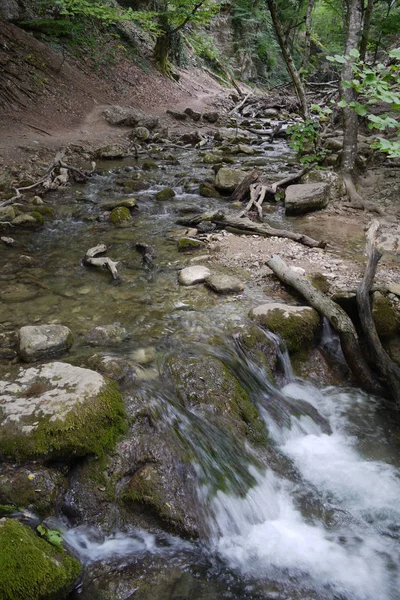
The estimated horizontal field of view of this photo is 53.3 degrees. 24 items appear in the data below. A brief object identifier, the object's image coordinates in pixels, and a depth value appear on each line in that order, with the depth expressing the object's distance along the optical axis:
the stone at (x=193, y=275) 5.66
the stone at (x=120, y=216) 7.96
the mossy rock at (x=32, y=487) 2.69
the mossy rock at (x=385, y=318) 4.78
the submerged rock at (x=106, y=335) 4.38
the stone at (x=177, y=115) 18.56
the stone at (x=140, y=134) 14.91
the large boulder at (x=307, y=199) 8.05
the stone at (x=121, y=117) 15.16
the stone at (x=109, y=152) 12.73
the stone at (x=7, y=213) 7.61
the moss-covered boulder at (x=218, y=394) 3.78
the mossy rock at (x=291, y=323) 4.76
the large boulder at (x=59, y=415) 2.90
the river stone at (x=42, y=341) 3.92
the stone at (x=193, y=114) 19.06
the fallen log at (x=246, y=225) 6.72
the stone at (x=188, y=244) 6.73
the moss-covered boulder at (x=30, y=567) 2.04
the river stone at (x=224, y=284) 5.43
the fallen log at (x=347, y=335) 4.63
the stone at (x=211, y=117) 19.41
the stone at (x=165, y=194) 9.29
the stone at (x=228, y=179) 9.35
